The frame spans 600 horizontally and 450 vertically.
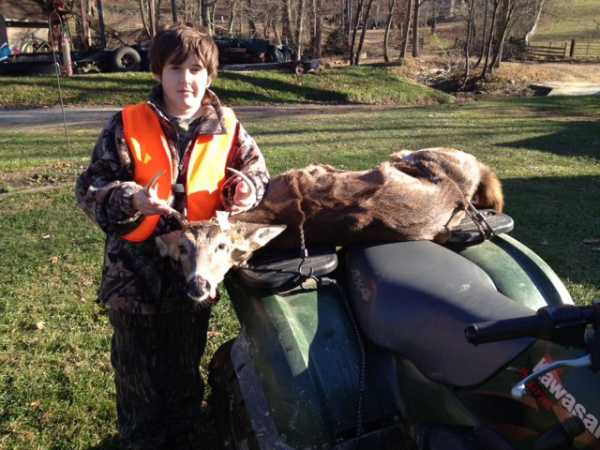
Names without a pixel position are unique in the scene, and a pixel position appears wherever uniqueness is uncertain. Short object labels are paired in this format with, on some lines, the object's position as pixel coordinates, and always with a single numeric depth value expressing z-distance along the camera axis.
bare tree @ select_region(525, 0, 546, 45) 34.25
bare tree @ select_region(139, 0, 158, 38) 29.83
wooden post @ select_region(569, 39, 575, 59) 36.88
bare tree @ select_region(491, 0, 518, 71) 27.47
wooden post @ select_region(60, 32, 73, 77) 21.26
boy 2.41
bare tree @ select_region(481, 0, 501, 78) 27.25
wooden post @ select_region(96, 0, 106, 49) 30.02
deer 2.15
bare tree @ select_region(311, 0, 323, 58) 31.40
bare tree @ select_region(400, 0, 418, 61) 30.86
